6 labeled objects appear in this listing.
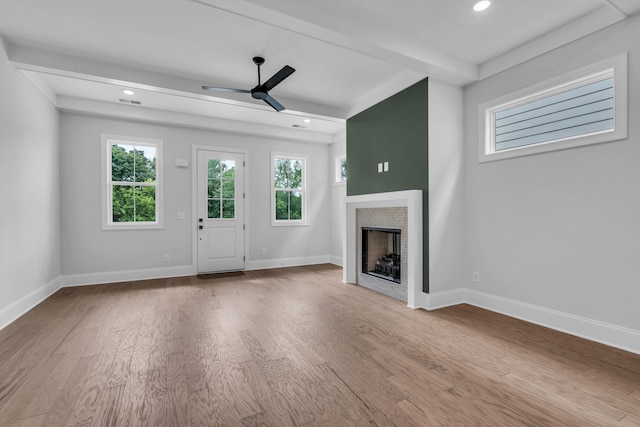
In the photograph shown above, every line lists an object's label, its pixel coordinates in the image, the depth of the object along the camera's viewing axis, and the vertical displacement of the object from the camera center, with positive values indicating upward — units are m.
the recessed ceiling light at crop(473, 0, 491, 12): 2.56 +1.81
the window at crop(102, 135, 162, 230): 5.11 +0.54
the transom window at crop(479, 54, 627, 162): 2.65 +1.03
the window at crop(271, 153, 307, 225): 6.51 +0.55
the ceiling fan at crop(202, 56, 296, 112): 3.31 +1.49
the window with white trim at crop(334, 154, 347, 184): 6.66 +1.00
